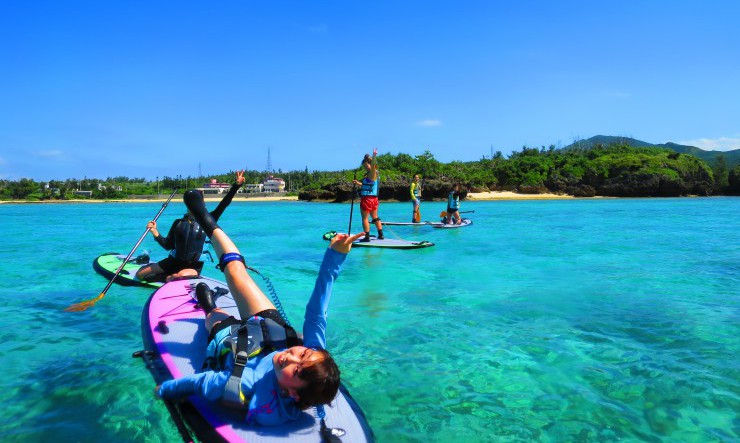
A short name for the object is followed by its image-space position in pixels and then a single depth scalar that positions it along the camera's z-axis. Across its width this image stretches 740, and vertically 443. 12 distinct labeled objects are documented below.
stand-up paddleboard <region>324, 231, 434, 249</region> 13.96
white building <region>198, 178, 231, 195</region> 133.38
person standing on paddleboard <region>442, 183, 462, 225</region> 21.56
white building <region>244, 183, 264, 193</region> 150.30
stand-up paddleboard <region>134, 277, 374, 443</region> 3.04
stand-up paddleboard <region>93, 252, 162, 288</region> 8.44
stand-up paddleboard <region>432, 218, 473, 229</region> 21.81
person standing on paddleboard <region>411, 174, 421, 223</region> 22.32
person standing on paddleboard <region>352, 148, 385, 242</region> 13.85
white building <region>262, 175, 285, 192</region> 154.56
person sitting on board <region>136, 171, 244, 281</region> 7.67
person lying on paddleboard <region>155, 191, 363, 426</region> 2.97
